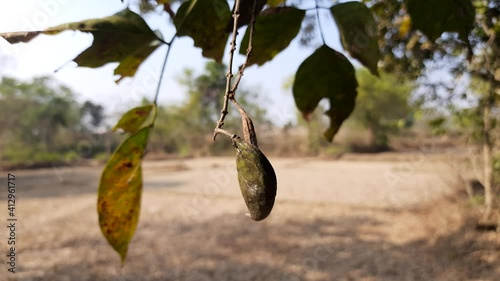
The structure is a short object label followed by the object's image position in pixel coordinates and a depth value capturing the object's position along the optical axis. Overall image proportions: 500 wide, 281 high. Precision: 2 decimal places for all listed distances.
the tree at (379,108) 9.55
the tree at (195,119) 9.91
